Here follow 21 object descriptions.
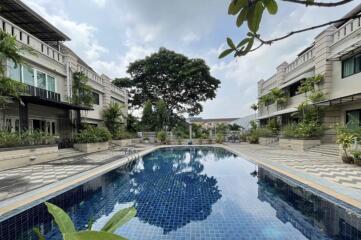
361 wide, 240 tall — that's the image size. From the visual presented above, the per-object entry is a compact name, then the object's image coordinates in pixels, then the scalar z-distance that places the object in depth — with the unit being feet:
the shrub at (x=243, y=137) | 86.18
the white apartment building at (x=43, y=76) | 40.40
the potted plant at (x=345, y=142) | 31.52
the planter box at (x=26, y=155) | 30.83
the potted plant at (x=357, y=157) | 29.96
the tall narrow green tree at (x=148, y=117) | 85.92
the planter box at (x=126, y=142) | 69.26
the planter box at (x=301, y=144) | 48.93
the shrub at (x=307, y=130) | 49.42
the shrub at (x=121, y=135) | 70.07
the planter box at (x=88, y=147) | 50.65
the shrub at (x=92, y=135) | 51.34
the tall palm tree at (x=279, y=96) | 70.44
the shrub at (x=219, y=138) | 79.70
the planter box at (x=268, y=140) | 70.28
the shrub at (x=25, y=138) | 31.49
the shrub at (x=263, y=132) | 72.01
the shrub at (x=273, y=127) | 73.18
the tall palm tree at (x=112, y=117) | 69.67
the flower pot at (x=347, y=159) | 31.49
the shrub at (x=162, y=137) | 76.16
